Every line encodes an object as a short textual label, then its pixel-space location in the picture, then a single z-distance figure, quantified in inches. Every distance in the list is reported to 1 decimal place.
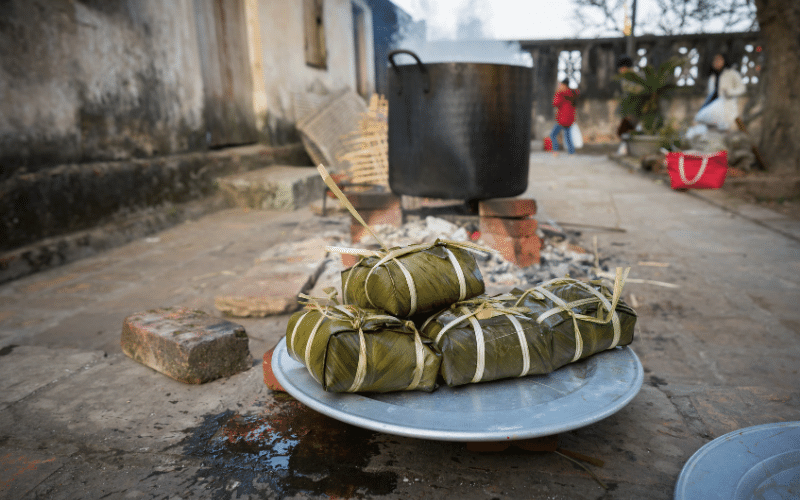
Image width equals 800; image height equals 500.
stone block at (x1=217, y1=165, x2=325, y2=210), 246.8
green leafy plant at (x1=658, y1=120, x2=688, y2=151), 374.9
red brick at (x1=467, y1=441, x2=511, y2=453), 58.4
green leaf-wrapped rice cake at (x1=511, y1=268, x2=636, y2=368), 61.6
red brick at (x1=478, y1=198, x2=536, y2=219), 137.5
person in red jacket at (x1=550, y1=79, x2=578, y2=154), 468.8
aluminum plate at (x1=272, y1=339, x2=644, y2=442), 48.3
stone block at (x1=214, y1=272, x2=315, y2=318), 112.3
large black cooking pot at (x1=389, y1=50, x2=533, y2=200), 130.2
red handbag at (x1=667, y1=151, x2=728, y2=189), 265.4
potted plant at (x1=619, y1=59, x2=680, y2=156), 454.4
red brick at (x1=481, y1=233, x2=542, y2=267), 139.4
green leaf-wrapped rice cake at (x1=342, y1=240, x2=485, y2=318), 63.1
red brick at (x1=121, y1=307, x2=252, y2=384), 79.3
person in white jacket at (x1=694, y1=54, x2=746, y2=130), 370.9
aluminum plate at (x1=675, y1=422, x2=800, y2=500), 46.4
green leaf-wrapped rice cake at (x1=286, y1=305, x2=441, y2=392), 53.7
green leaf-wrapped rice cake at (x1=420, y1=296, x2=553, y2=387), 56.7
